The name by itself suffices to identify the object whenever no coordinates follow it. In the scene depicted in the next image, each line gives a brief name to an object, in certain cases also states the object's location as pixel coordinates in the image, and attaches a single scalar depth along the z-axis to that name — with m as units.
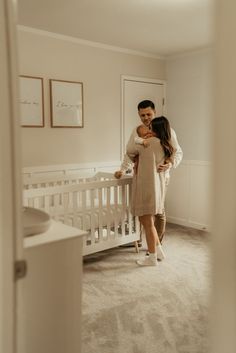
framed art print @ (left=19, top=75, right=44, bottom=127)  2.71
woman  2.47
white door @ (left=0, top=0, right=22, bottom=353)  0.69
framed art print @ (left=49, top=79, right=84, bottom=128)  2.90
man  2.56
